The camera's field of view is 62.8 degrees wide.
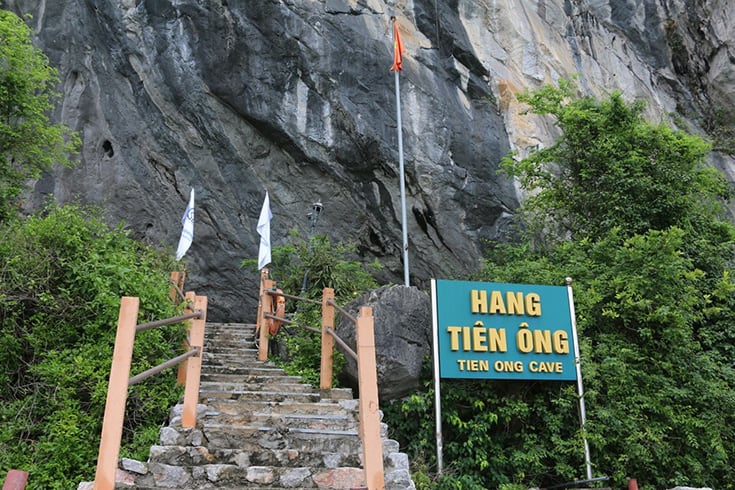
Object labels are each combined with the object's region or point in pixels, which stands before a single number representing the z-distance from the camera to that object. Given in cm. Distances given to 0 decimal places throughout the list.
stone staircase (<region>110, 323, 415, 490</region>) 446
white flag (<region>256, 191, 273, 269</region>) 941
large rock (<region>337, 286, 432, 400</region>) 664
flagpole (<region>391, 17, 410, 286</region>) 1019
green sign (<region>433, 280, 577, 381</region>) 667
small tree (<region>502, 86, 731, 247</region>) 1086
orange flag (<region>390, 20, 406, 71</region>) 1277
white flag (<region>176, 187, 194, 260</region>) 938
